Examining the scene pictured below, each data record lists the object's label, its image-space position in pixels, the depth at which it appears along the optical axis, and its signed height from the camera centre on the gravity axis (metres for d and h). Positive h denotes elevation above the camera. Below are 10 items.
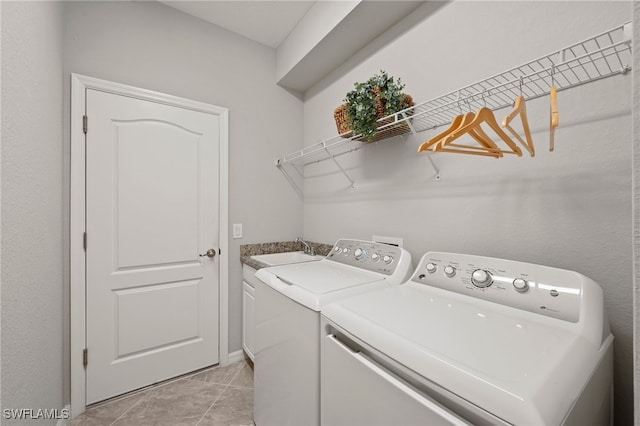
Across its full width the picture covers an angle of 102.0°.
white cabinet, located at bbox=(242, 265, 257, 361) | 1.98 -0.78
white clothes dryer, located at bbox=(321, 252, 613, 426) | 0.51 -0.33
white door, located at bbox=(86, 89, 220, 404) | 1.68 -0.22
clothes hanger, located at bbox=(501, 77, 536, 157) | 0.70 +0.28
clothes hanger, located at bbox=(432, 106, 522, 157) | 0.79 +0.26
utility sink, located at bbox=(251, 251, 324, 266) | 2.16 -0.40
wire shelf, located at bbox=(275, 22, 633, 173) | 0.86 +0.50
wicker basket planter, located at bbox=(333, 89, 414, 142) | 1.40 +0.53
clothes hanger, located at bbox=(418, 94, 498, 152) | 0.83 +0.27
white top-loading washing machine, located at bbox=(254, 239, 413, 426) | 0.99 -0.45
